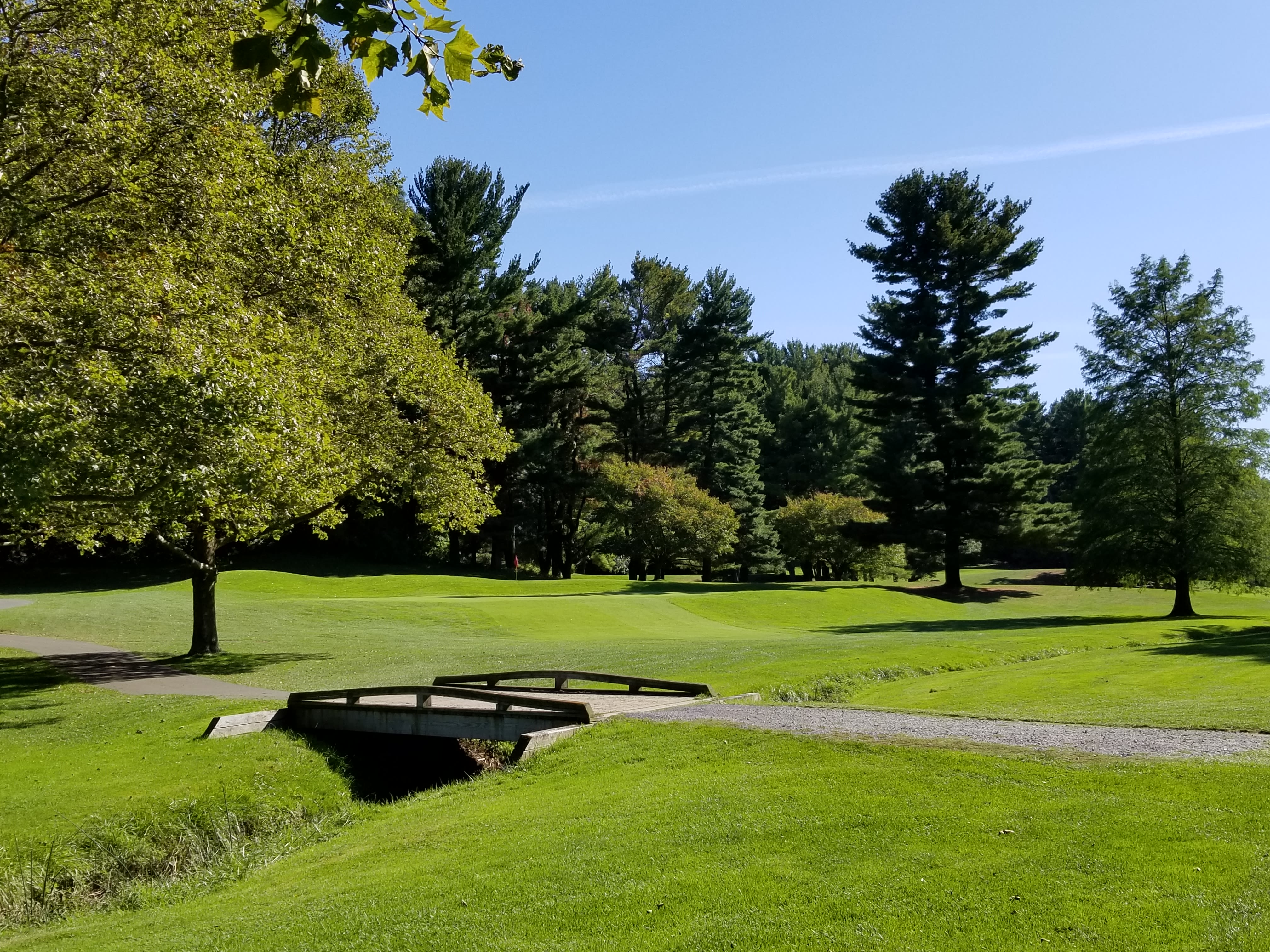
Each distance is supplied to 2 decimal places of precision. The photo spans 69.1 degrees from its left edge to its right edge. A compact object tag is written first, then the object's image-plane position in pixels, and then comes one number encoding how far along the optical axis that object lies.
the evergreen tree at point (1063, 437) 92.00
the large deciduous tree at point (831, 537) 60.28
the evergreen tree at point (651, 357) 66.38
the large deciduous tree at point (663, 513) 54.06
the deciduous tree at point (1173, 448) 35.62
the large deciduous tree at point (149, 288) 13.31
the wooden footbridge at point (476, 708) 13.89
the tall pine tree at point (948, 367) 48.78
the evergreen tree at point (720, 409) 64.19
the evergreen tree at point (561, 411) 56.16
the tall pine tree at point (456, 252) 50.84
